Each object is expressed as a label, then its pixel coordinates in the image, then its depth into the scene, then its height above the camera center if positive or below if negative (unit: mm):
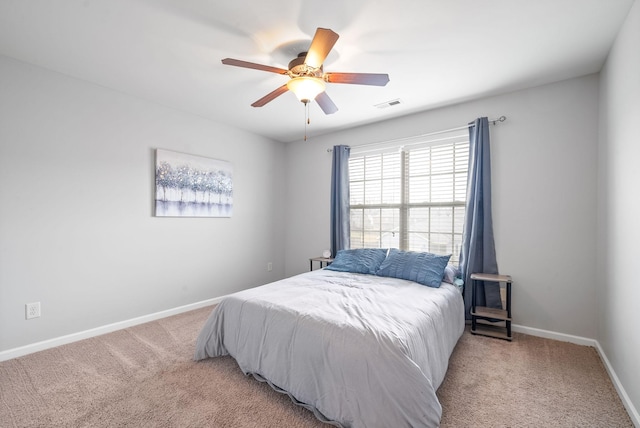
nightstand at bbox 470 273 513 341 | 2793 -984
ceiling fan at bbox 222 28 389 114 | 1896 +1010
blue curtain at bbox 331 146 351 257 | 4211 +190
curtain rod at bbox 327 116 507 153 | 3097 +1005
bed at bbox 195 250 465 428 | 1505 -824
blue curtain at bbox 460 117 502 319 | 3098 -79
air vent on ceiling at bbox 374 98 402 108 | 3287 +1309
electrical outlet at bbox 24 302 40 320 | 2516 -858
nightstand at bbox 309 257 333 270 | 4060 -654
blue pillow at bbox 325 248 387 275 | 3320 -541
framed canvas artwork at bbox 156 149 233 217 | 3412 +364
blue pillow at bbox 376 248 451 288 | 2857 -544
